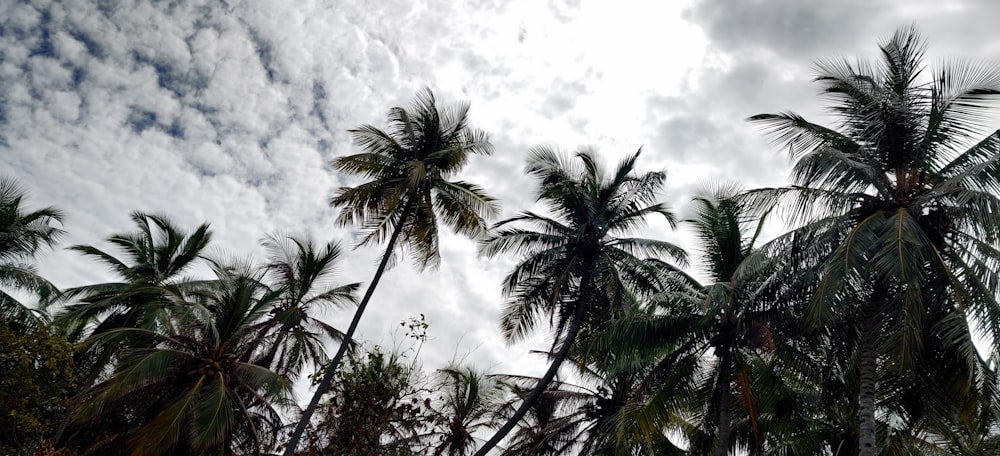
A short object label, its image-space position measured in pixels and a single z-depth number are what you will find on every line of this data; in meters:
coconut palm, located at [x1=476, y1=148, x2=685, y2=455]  16.44
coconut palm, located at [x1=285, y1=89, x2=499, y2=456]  16.64
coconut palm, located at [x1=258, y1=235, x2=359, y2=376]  17.81
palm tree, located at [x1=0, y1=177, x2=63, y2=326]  17.33
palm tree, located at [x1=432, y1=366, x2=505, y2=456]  19.05
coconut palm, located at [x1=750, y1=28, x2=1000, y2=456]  9.73
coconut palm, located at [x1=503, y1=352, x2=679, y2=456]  16.77
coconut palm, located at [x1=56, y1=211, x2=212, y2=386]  17.98
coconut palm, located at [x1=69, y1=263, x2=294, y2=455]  14.17
